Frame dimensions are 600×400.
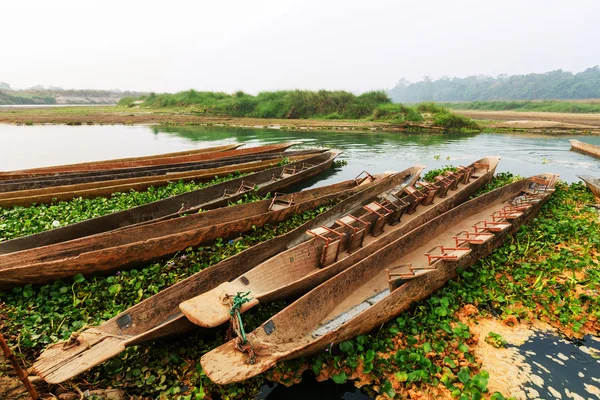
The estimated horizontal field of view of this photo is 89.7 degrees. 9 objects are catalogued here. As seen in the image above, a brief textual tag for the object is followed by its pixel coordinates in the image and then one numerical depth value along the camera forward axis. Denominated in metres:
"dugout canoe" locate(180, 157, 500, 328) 3.63
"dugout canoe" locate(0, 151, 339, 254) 5.48
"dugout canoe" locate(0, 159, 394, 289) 4.56
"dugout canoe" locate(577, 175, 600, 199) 9.36
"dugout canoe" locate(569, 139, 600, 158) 17.72
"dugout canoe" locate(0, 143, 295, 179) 9.95
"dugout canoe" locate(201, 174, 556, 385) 3.21
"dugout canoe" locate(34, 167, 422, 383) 3.05
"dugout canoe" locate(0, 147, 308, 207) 7.97
